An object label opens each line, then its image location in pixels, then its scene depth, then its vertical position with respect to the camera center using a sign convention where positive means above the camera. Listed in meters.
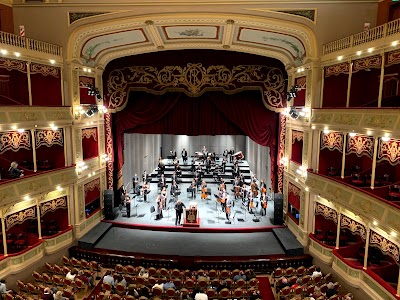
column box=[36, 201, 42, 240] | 12.40 -3.71
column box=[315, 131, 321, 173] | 12.69 -1.07
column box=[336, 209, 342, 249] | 11.55 -4.20
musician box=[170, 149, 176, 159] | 25.91 -2.90
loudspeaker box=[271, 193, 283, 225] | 15.41 -4.38
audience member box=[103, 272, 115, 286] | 10.47 -5.23
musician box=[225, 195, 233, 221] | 15.83 -4.44
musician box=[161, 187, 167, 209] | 16.56 -4.14
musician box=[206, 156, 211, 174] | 22.25 -3.29
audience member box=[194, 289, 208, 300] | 9.27 -5.11
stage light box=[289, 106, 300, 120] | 13.87 +0.20
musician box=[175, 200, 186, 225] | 15.30 -4.42
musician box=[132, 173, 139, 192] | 19.86 -3.95
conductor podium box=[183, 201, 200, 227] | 15.36 -4.67
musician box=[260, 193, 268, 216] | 16.27 -4.31
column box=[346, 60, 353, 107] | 11.28 +1.21
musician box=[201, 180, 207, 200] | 17.69 -4.16
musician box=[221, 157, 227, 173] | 22.85 -3.35
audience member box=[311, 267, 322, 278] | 11.03 -5.34
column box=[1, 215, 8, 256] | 10.90 -3.93
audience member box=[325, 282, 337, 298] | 10.20 -5.42
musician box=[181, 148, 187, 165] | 25.14 -2.99
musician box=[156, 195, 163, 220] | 16.09 -4.60
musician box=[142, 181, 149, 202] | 18.31 -4.11
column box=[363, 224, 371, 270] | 10.10 -4.19
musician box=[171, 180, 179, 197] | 18.18 -4.11
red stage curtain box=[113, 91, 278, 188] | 16.78 +0.07
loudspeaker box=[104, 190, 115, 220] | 16.22 -4.33
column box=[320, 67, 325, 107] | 12.50 +1.45
